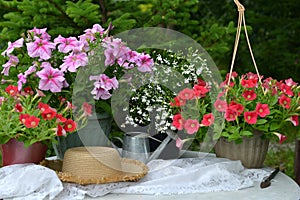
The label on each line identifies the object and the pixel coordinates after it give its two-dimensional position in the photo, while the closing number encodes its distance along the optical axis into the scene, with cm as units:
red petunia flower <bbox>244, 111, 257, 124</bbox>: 251
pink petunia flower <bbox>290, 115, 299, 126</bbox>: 255
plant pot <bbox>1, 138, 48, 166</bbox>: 242
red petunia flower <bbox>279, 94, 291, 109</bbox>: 254
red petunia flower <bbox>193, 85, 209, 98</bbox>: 256
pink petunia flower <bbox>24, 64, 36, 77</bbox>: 249
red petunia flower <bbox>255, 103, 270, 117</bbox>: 251
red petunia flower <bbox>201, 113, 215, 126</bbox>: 251
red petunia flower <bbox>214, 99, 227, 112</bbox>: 252
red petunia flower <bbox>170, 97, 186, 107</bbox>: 255
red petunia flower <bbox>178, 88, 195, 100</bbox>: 255
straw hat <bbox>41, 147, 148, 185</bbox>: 238
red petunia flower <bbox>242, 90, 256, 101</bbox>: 253
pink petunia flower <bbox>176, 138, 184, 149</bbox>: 255
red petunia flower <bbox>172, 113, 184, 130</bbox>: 252
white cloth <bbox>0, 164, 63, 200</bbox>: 231
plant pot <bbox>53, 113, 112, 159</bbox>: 257
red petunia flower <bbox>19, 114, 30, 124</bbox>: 236
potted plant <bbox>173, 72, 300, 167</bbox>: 251
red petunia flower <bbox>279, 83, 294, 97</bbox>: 259
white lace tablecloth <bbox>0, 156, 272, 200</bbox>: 233
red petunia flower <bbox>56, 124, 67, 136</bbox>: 240
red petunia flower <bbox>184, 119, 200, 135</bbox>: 251
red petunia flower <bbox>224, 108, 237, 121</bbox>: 251
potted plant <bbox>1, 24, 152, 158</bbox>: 246
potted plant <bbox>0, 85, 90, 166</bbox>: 238
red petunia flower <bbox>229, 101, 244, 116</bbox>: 251
